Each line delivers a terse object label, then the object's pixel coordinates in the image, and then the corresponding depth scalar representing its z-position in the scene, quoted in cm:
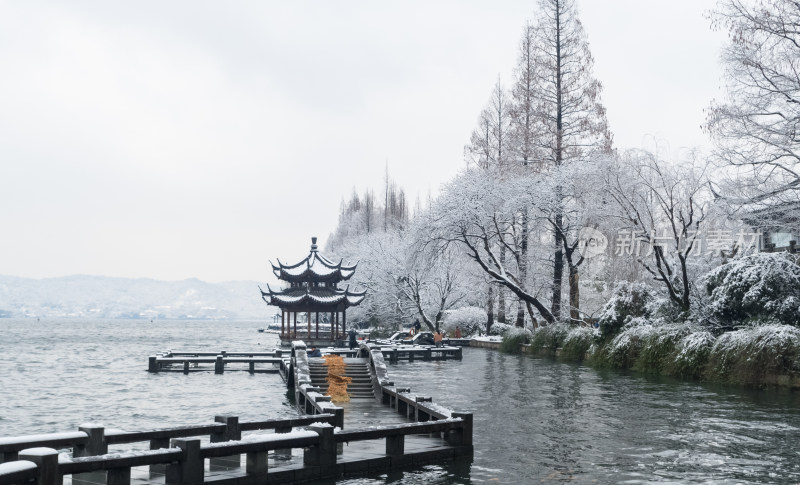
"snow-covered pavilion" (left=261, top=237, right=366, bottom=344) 6306
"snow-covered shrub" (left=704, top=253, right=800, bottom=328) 2750
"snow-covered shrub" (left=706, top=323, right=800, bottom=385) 2516
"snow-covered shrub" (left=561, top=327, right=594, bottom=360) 3947
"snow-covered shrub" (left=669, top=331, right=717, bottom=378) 2869
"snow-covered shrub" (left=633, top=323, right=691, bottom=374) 3095
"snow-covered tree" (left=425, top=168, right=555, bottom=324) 4594
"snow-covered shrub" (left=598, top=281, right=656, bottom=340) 3612
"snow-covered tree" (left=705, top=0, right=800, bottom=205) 2636
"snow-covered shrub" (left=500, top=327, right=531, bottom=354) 4969
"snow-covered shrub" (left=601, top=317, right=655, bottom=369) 3350
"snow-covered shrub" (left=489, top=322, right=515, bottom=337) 6101
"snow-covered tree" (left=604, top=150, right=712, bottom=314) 3331
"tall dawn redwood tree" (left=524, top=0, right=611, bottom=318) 4662
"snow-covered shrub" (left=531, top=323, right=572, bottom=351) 4328
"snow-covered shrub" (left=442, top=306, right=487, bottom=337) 6750
